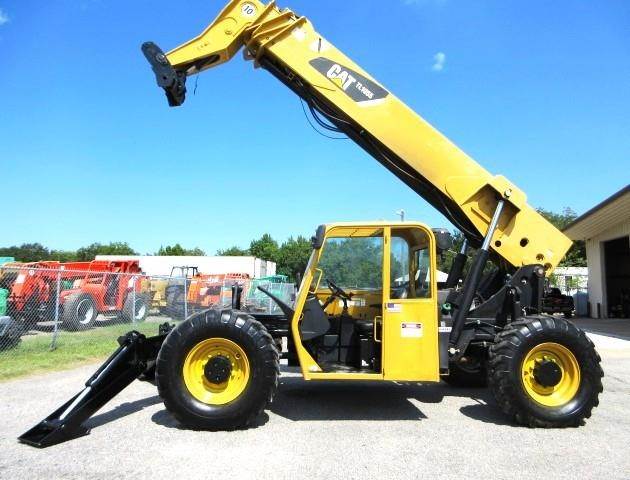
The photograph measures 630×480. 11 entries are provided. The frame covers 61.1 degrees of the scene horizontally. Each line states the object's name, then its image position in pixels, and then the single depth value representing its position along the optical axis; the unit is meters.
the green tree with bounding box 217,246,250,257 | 86.75
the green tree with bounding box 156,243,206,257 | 88.81
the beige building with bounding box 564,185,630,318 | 21.64
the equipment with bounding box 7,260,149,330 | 14.59
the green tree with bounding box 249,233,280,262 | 78.86
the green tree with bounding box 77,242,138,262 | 85.12
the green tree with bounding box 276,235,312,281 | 71.39
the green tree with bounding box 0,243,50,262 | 75.50
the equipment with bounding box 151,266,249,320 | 17.81
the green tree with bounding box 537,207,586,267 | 48.94
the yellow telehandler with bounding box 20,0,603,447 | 5.77
